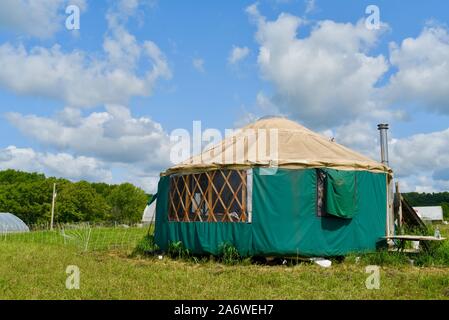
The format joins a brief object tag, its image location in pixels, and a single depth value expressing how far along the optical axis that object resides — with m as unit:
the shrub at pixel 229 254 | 8.45
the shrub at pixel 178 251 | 9.22
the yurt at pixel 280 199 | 8.44
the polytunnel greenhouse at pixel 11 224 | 26.55
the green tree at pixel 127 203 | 49.81
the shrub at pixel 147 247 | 10.35
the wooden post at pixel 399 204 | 10.48
